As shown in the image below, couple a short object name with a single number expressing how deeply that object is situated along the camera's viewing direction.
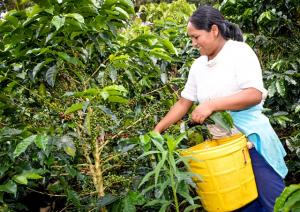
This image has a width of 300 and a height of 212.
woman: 1.78
